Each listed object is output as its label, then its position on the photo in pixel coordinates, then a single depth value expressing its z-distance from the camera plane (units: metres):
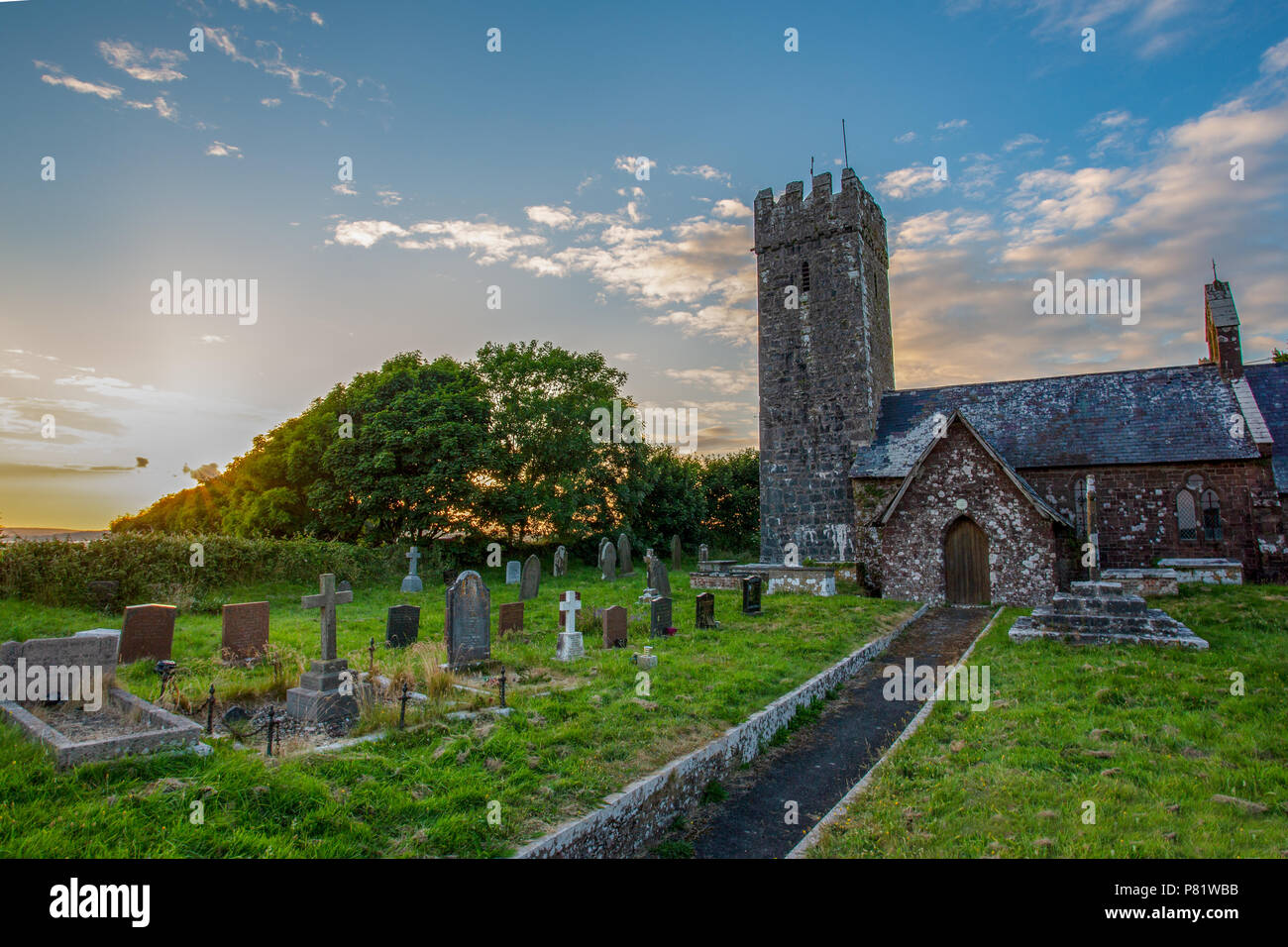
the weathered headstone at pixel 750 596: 15.04
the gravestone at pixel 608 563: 23.25
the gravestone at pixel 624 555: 25.48
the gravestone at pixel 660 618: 12.56
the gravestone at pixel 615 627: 11.50
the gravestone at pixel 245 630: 10.60
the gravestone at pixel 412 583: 19.92
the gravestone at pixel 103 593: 14.52
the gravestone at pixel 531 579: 18.17
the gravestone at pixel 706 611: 13.42
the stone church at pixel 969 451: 17.66
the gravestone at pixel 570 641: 10.51
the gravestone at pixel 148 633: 9.92
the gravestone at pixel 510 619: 12.58
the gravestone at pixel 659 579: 15.43
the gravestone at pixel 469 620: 9.80
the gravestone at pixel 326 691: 7.23
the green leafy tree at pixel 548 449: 27.86
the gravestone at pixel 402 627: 11.76
